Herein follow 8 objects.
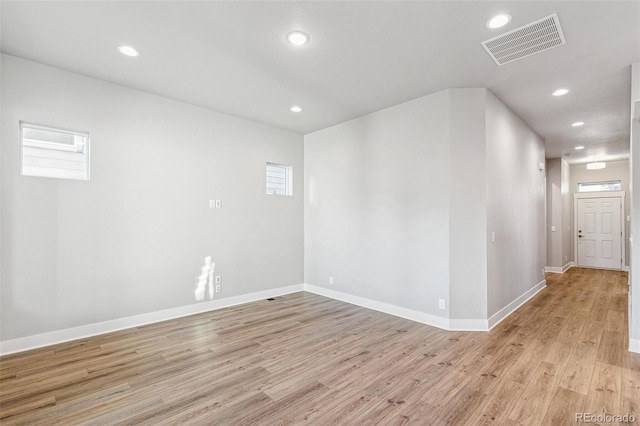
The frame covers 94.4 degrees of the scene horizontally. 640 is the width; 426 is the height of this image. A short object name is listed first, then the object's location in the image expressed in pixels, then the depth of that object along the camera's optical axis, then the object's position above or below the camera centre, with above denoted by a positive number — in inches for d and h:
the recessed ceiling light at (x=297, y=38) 106.3 +65.3
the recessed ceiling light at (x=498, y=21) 96.7 +64.4
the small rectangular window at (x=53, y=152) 129.5 +29.5
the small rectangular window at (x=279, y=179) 220.6 +27.7
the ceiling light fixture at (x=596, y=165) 305.1 +50.3
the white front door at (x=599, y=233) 321.4 -21.4
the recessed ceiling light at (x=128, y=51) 117.3 +66.6
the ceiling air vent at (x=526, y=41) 100.7 +63.9
